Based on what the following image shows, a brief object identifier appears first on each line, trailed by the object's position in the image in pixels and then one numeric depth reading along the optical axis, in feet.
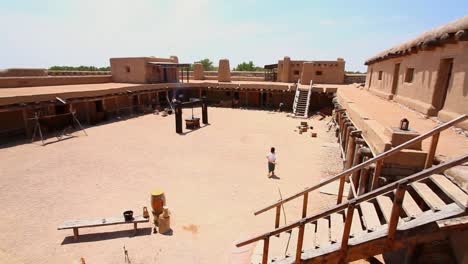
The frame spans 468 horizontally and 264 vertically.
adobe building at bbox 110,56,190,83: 88.07
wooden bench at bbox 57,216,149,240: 22.67
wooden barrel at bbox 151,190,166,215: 23.86
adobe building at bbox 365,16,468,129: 23.03
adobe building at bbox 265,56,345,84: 94.53
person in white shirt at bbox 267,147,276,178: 34.58
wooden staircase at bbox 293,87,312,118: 79.21
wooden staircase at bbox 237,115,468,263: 10.49
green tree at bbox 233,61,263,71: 214.26
